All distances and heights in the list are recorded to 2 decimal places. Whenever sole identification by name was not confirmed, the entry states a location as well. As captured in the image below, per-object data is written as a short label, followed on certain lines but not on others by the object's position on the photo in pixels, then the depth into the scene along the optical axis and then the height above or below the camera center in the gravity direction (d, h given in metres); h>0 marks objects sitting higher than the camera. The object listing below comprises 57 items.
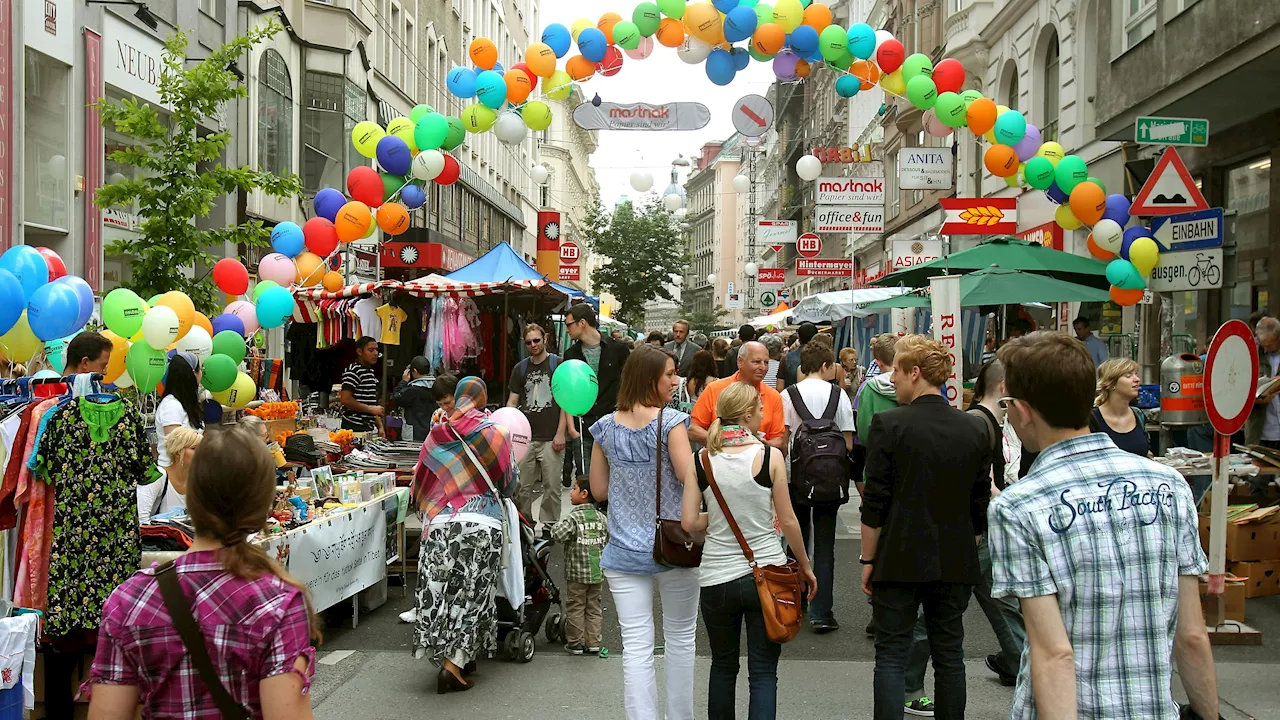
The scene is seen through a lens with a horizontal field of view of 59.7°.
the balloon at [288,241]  11.74 +1.23
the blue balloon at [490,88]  12.52 +3.03
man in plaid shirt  2.59 -0.51
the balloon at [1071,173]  12.45 +2.04
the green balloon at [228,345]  9.19 +0.10
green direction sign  9.27 +1.89
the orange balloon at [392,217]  12.41 +1.56
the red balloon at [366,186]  12.20 +1.88
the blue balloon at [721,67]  12.61 +3.29
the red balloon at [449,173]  13.04 +2.17
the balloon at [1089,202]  12.20 +1.68
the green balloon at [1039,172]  12.41 +2.06
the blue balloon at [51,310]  6.91 +0.29
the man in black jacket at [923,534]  4.68 -0.76
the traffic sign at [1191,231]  8.22 +0.95
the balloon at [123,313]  7.65 +0.31
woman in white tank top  4.72 -0.78
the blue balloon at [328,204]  12.17 +1.67
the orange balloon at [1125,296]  11.96 +0.64
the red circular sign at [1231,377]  5.99 -0.12
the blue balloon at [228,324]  9.95 +0.30
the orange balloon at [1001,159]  12.59 +2.24
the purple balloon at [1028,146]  12.62 +2.39
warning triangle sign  8.56 +1.26
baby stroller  6.86 -1.62
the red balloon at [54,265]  8.20 +0.69
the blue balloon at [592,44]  12.36 +3.48
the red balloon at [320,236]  11.95 +1.31
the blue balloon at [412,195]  13.07 +1.90
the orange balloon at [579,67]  12.67 +3.30
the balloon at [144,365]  7.65 -0.05
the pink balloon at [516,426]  7.33 -0.47
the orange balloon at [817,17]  12.27 +3.75
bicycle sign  8.27 +0.64
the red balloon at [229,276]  10.80 +0.80
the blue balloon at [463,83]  12.57 +3.09
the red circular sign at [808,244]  28.52 +2.88
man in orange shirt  7.12 -0.29
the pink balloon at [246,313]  10.34 +0.41
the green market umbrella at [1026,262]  12.43 +1.06
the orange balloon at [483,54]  12.66 +3.45
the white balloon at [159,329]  7.63 +0.19
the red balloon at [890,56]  12.48 +3.38
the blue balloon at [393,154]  12.42 +2.26
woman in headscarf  6.32 -1.03
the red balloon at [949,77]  12.61 +3.17
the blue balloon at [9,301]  6.55 +0.33
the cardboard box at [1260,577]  8.04 -1.62
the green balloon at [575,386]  8.06 -0.22
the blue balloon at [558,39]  12.52 +3.58
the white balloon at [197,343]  8.31 +0.11
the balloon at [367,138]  12.62 +2.48
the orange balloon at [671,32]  12.48 +3.65
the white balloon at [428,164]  12.52 +2.17
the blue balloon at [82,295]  7.25 +0.41
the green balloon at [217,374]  8.76 -0.13
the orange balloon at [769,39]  12.20 +3.49
